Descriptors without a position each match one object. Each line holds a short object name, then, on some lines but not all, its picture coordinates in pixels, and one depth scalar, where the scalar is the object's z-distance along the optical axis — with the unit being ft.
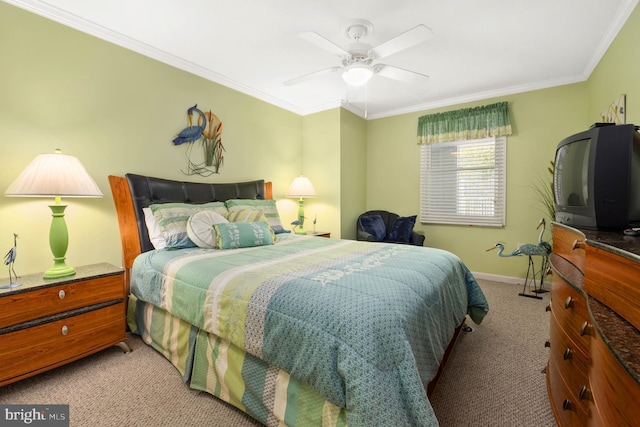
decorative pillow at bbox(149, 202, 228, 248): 7.82
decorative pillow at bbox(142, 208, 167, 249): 7.97
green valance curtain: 12.26
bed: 3.41
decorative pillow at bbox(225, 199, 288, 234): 10.08
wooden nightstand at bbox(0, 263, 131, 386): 5.33
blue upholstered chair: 12.98
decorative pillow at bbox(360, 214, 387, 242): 13.74
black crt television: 4.29
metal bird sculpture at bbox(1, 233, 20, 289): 5.60
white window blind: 12.66
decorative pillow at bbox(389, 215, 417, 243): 12.93
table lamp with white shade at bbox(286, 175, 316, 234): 13.05
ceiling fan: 6.53
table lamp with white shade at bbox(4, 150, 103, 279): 5.90
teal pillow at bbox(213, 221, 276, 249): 7.98
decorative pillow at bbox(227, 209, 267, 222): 9.25
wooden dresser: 2.14
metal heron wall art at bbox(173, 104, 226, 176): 9.91
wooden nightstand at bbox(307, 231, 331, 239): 12.70
